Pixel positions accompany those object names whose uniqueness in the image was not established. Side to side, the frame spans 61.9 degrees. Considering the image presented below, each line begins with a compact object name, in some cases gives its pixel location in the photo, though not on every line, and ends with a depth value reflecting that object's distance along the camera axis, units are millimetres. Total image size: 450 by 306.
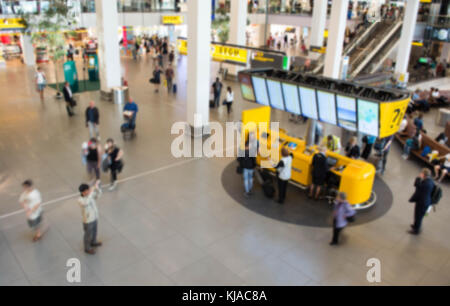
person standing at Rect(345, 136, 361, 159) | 10469
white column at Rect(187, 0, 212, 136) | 12883
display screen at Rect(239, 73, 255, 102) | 11508
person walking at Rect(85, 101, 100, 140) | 12445
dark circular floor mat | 8953
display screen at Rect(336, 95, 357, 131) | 9000
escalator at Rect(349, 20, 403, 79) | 26703
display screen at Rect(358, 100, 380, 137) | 8492
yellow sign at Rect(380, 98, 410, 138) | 8367
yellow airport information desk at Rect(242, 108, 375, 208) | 9211
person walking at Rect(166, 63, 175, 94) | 19948
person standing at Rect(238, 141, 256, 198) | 9266
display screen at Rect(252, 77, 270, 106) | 11134
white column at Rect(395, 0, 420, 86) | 23969
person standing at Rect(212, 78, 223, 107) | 17484
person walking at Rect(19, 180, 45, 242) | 7148
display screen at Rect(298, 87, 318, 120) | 9883
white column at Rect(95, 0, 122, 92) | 17266
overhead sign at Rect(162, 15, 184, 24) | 31031
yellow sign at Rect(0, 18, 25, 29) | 24094
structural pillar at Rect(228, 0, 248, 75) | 23266
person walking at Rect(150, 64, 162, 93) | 20209
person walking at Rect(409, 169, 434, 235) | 8109
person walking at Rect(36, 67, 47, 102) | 17688
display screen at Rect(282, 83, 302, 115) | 10312
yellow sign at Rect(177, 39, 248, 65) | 17656
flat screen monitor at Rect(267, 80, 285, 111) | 10727
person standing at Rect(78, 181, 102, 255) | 6777
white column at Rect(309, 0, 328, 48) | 27500
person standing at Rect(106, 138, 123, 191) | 9414
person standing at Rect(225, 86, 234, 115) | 16806
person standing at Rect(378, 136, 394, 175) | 11305
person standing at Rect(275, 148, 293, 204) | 9016
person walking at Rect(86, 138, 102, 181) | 9470
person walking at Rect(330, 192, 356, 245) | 7418
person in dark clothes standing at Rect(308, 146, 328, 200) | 9148
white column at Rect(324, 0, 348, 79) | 17719
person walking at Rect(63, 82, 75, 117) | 15227
